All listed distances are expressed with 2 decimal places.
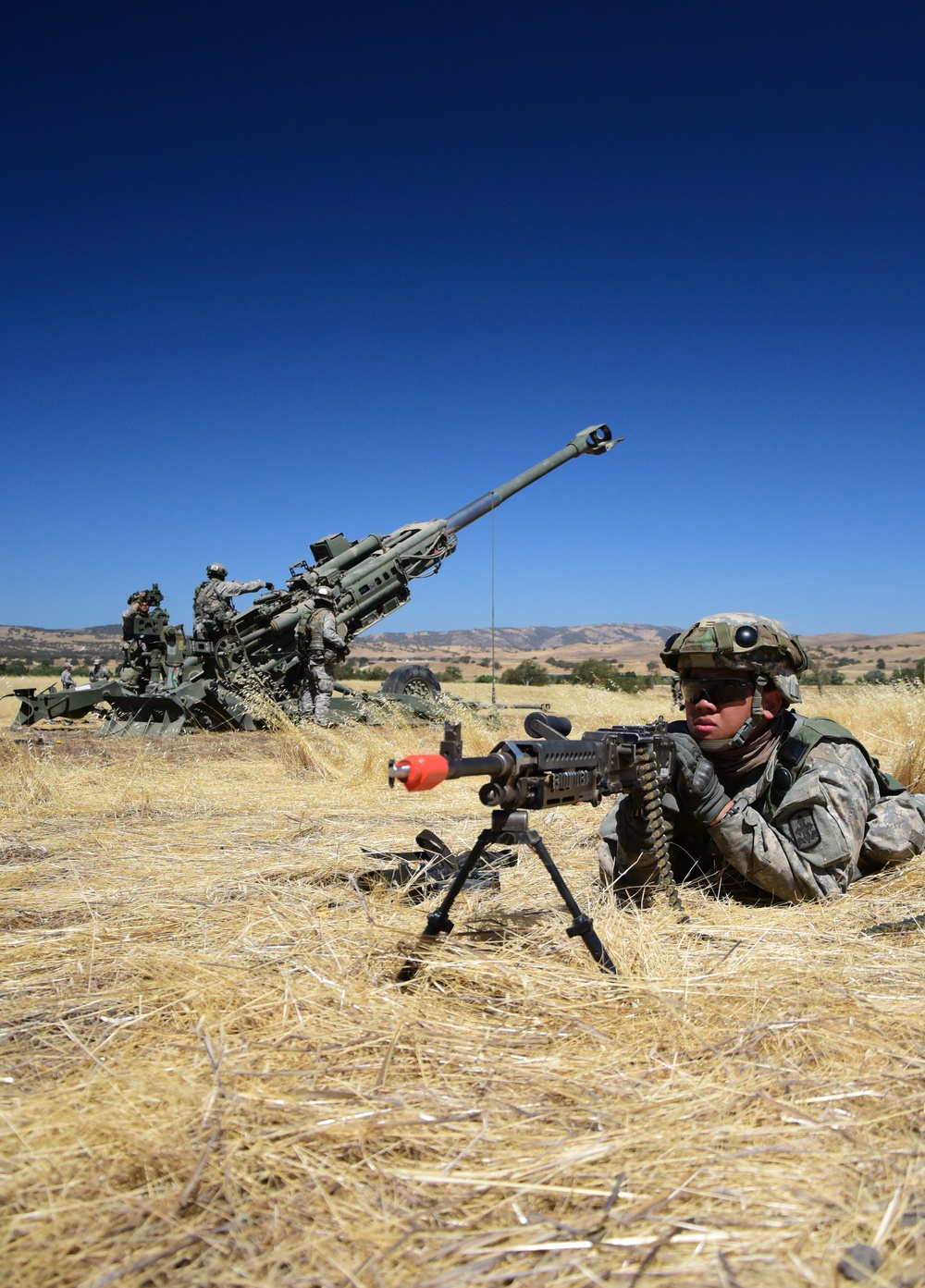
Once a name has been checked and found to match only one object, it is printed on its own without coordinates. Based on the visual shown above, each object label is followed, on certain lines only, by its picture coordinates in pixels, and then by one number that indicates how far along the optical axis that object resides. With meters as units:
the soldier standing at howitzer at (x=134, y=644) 12.17
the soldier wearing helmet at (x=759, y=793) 3.28
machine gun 2.32
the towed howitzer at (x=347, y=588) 12.13
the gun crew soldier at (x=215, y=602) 11.70
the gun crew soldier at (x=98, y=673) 15.47
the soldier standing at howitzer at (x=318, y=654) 11.84
